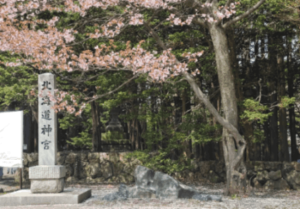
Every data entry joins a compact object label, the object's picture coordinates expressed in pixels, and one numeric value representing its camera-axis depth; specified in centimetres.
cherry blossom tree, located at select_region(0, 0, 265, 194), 1121
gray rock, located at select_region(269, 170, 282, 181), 1443
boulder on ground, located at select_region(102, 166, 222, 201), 1041
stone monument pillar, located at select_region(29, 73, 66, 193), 1039
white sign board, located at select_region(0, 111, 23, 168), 1095
